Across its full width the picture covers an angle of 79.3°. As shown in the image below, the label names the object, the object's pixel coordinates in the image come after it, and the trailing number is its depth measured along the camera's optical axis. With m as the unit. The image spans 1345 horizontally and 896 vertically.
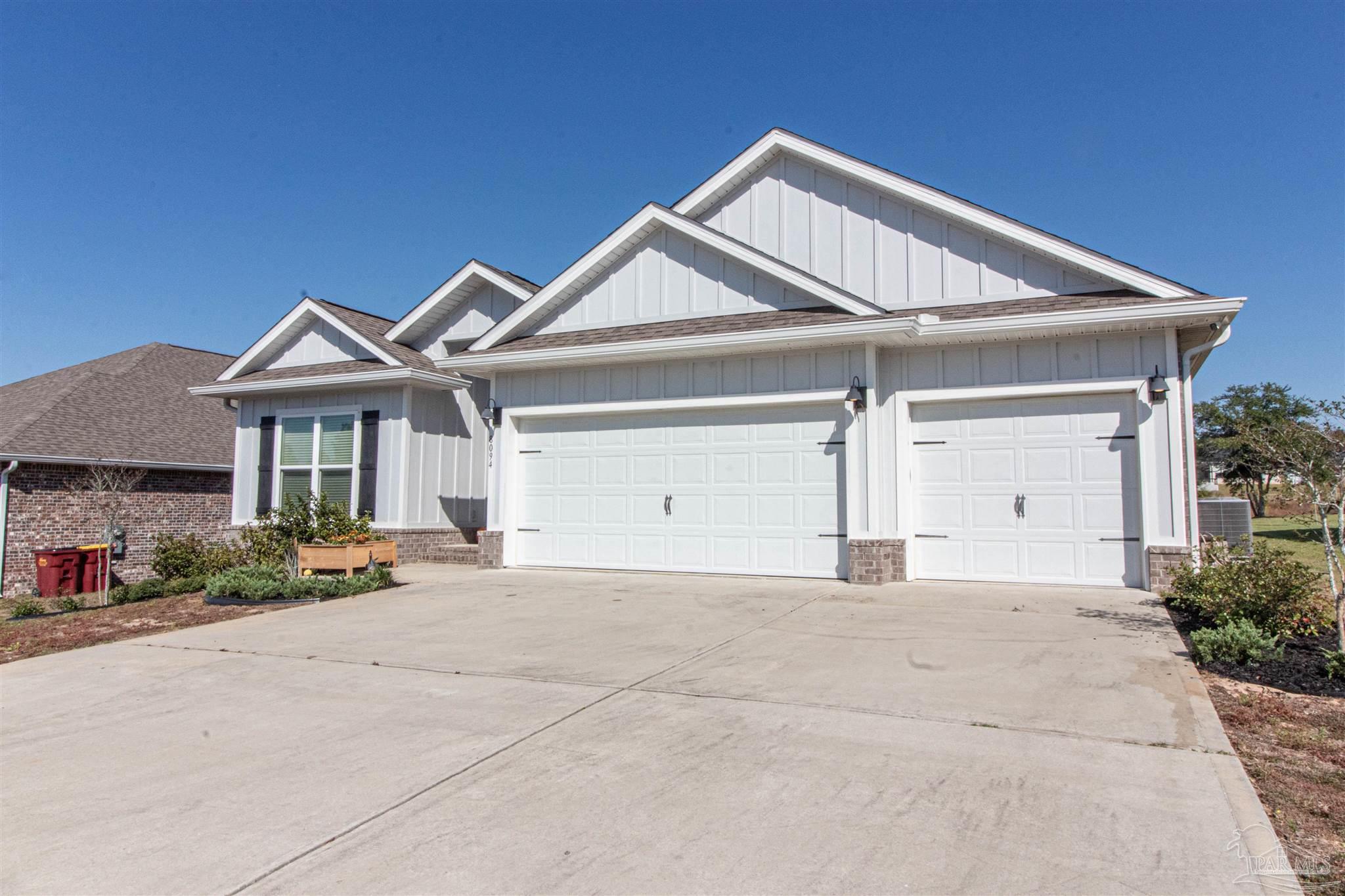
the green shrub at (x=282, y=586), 9.88
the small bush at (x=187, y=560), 12.48
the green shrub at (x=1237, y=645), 5.81
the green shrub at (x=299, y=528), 11.67
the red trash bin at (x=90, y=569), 16.06
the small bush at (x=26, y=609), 11.07
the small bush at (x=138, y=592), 11.34
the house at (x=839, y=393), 9.55
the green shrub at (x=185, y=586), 11.45
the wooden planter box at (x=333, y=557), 11.16
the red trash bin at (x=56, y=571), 15.57
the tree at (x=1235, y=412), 35.03
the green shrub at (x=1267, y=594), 6.48
